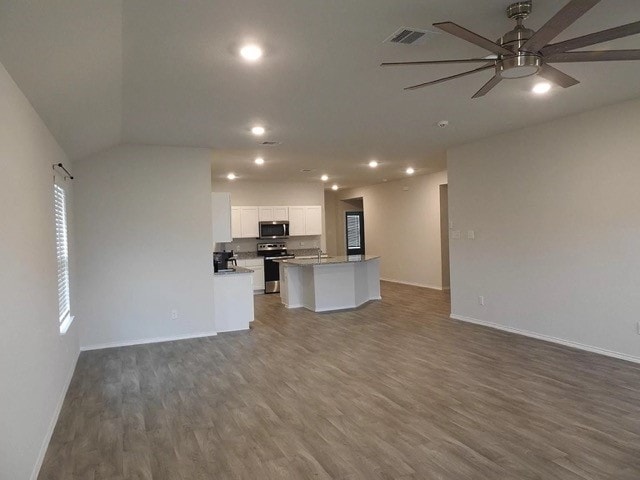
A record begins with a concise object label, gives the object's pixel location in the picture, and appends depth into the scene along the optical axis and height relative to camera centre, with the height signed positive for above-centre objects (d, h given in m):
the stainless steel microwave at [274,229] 10.09 +0.03
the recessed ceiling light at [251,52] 2.83 +1.21
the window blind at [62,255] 4.14 -0.19
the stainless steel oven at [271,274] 9.89 -1.01
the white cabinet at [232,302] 6.15 -1.02
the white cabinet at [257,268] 9.81 -0.87
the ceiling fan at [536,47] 1.94 +0.88
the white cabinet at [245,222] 9.83 +0.21
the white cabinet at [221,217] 6.24 +0.22
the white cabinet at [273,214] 10.09 +0.39
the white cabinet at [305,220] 10.37 +0.22
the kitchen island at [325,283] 7.53 -0.98
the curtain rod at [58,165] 3.87 +0.65
